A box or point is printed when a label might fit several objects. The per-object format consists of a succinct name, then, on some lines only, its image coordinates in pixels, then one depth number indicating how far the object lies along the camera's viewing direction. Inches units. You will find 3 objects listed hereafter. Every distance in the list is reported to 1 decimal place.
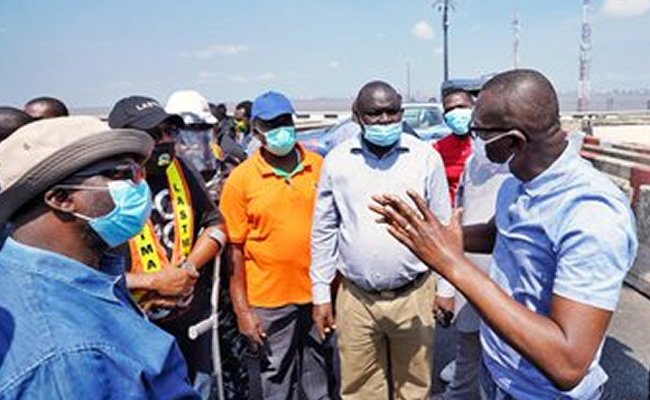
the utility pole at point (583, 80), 1709.5
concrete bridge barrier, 212.2
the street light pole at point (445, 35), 1059.1
